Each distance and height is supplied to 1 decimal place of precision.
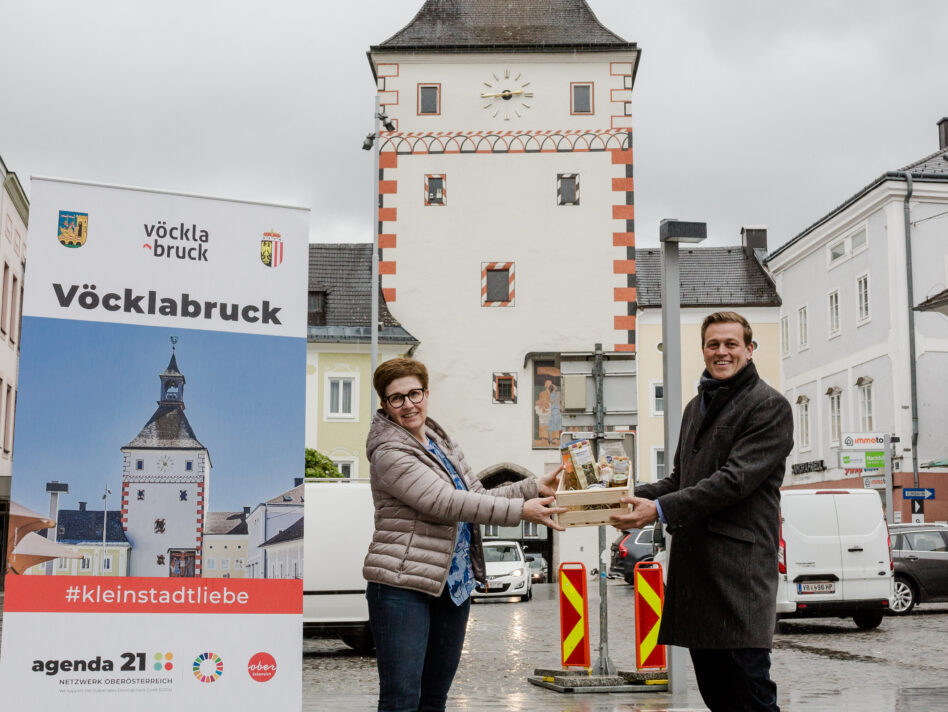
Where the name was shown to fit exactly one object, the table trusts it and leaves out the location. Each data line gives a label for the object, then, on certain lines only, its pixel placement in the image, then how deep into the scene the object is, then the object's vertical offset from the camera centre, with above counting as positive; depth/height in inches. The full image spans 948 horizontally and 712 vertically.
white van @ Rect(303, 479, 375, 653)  550.3 -36.6
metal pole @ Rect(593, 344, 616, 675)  449.1 -52.4
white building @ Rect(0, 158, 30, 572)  1482.5 +223.0
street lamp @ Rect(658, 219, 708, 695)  415.8 +46.8
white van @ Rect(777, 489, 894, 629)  708.7 -41.7
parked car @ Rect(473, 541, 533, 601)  1108.5 -81.4
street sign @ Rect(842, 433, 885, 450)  1202.6 +35.9
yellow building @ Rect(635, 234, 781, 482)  2005.3 +252.9
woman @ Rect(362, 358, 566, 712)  200.4 -10.4
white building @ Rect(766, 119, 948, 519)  1507.1 +193.8
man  193.9 -7.0
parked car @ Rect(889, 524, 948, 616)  812.0 -57.9
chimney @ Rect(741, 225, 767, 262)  2190.0 +405.2
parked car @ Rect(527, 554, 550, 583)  1580.3 -110.8
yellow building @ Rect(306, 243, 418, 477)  1566.2 +127.1
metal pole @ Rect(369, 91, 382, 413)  1124.5 +193.5
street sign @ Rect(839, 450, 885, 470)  1215.6 +18.5
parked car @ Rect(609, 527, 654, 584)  1288.1 -70.0
